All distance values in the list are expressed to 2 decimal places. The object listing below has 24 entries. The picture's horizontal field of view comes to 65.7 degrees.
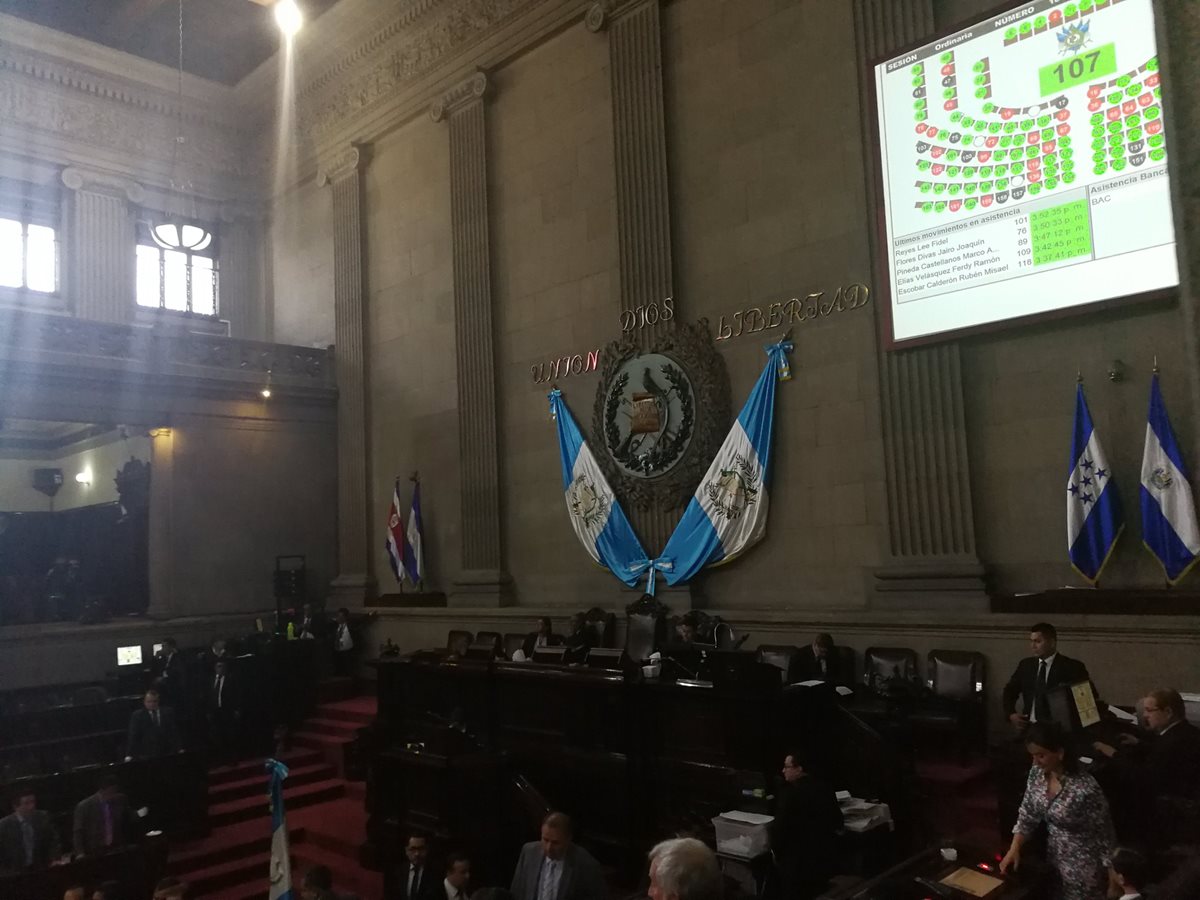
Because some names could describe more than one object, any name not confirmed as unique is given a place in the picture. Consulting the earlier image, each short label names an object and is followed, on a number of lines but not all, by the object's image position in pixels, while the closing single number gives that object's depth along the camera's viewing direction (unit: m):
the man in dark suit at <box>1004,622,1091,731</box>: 5.75
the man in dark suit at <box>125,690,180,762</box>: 8.45
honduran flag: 6.94
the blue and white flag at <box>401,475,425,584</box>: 13.14
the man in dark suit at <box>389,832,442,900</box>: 5.79
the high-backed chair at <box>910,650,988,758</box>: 6.66
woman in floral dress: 3.85
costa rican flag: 13.30
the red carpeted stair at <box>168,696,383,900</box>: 7.34
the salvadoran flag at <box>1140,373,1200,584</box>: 6.49
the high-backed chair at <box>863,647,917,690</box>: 7.56
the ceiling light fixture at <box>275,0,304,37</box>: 9.65
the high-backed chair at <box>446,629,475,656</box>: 10.55
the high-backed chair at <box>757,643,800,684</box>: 7.99
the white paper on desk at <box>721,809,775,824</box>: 5.11
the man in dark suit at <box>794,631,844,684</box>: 7.38
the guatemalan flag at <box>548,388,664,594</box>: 10.39
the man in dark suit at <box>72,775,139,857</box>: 6.63
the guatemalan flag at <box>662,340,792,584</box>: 9.30
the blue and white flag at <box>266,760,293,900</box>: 4.71
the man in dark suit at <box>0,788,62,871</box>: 6.30
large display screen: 6.71
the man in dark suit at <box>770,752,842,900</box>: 4.70
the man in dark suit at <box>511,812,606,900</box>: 4.86
